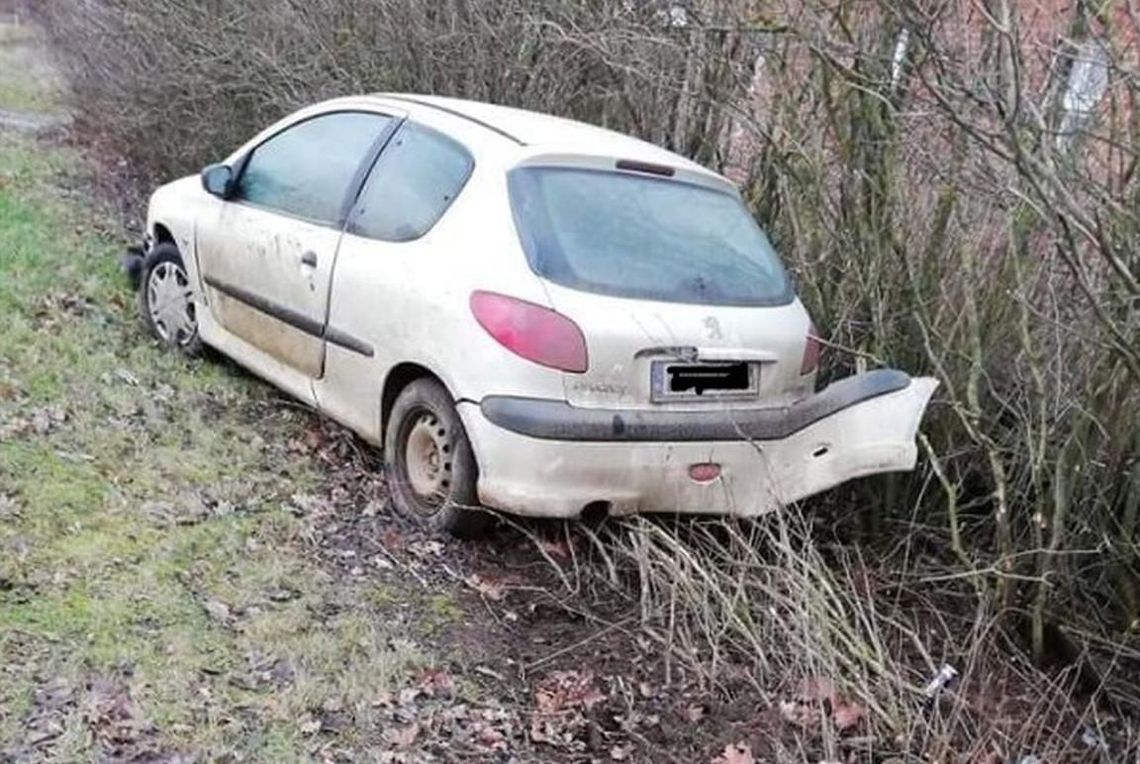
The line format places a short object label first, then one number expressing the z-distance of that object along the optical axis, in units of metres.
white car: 4.53
